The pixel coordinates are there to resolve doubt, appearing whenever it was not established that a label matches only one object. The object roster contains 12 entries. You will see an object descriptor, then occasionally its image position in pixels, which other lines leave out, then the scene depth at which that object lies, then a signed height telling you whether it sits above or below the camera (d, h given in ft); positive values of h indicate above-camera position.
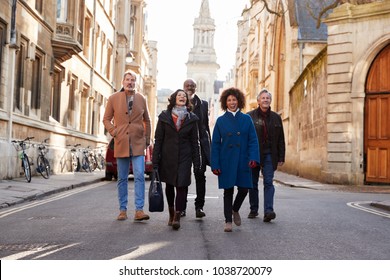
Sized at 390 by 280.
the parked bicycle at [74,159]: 74.13 -0.13
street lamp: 96.07 +18.23
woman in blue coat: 21.27 +0.48
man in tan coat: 24.02 +1.14
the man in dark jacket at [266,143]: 25.68 +0.95
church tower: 471.21 +90.38
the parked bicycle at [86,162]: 76.81 -0.53
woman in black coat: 21.91 +0.61
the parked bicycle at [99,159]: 91.88 -0.06
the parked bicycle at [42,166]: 54.03 -0.86
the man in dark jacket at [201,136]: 23.62 +1.10
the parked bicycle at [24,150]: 47.19 +0.68
